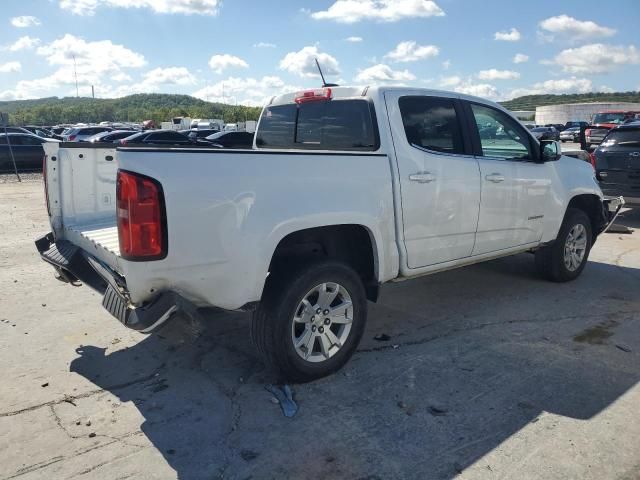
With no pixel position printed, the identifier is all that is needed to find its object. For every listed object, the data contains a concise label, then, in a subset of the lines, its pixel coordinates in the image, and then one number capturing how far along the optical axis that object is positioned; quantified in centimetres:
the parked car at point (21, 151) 2067
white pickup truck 302
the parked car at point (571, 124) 5209
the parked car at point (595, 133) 1476
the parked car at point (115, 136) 2195
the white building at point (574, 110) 8681
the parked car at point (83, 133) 2706
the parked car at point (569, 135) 4279
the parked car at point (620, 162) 951
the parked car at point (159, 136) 1800
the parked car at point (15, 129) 2780
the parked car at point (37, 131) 3106
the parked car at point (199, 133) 2474
